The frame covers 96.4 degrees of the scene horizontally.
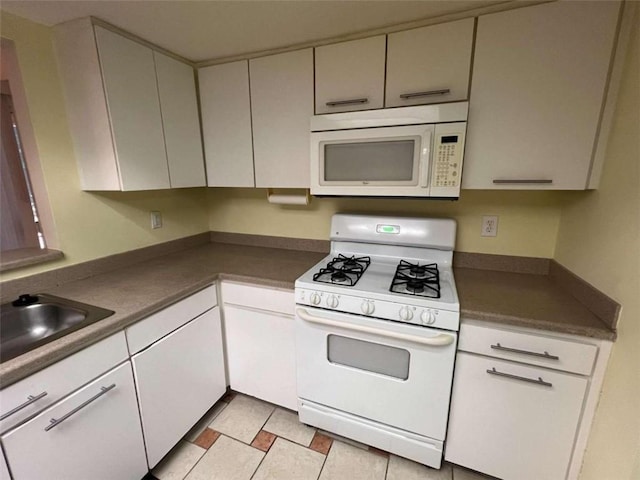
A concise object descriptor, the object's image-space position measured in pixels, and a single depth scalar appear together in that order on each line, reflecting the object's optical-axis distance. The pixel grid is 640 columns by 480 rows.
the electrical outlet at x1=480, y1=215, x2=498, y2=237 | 1.61
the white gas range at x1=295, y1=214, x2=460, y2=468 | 1.24
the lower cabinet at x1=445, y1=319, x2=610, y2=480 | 1.09
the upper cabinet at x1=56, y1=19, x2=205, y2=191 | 1.30
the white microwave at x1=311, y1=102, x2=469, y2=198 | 1.26
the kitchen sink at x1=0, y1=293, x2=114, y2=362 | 1.18
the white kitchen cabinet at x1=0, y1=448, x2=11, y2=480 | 0.83
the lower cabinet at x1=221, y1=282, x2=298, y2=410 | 1.56
